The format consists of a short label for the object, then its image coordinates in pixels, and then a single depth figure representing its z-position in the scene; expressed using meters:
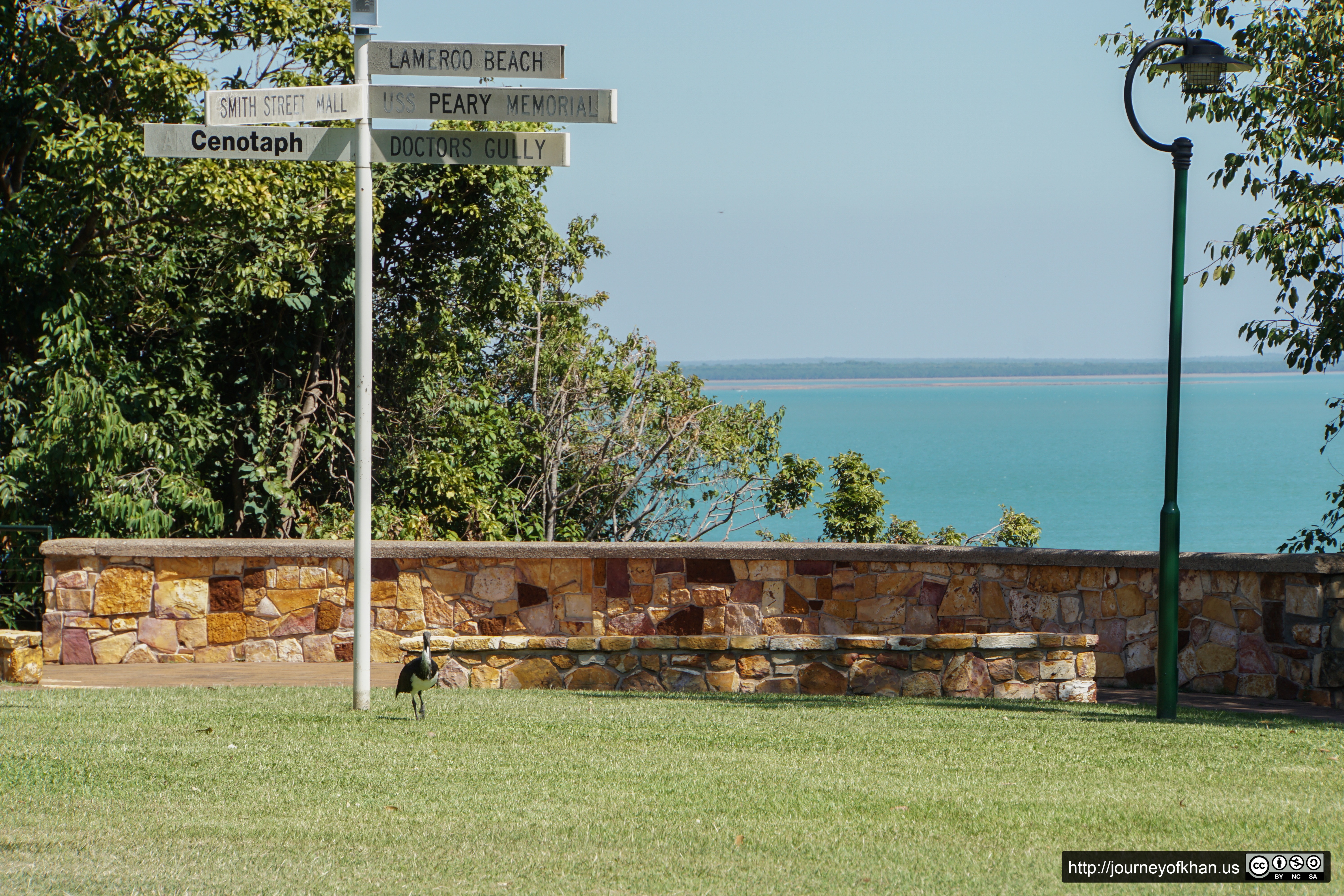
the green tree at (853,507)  48.94
